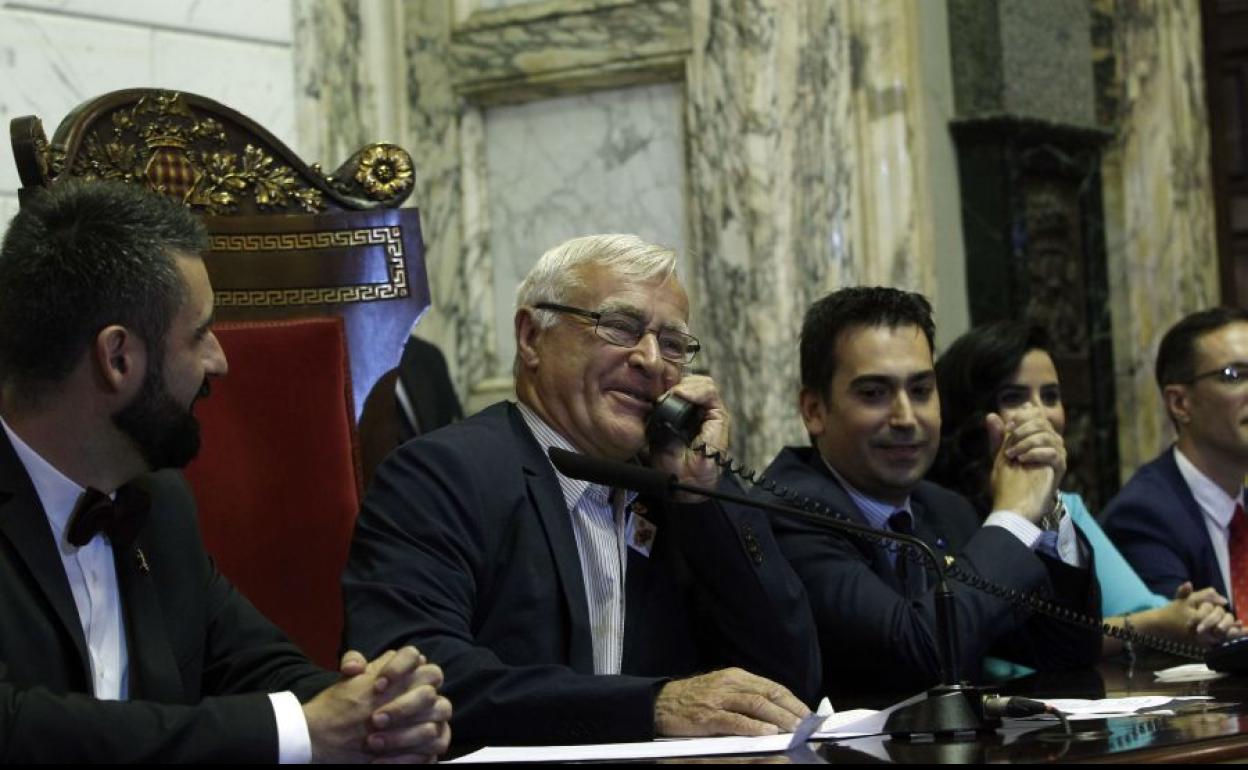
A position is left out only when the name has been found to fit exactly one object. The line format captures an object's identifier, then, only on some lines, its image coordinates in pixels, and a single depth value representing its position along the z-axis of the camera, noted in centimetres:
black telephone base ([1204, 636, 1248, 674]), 302
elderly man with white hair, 273
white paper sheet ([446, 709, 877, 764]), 217
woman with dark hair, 408
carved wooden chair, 313
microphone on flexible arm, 228
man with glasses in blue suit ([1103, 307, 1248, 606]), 429
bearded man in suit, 236
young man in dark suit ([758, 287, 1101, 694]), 329
